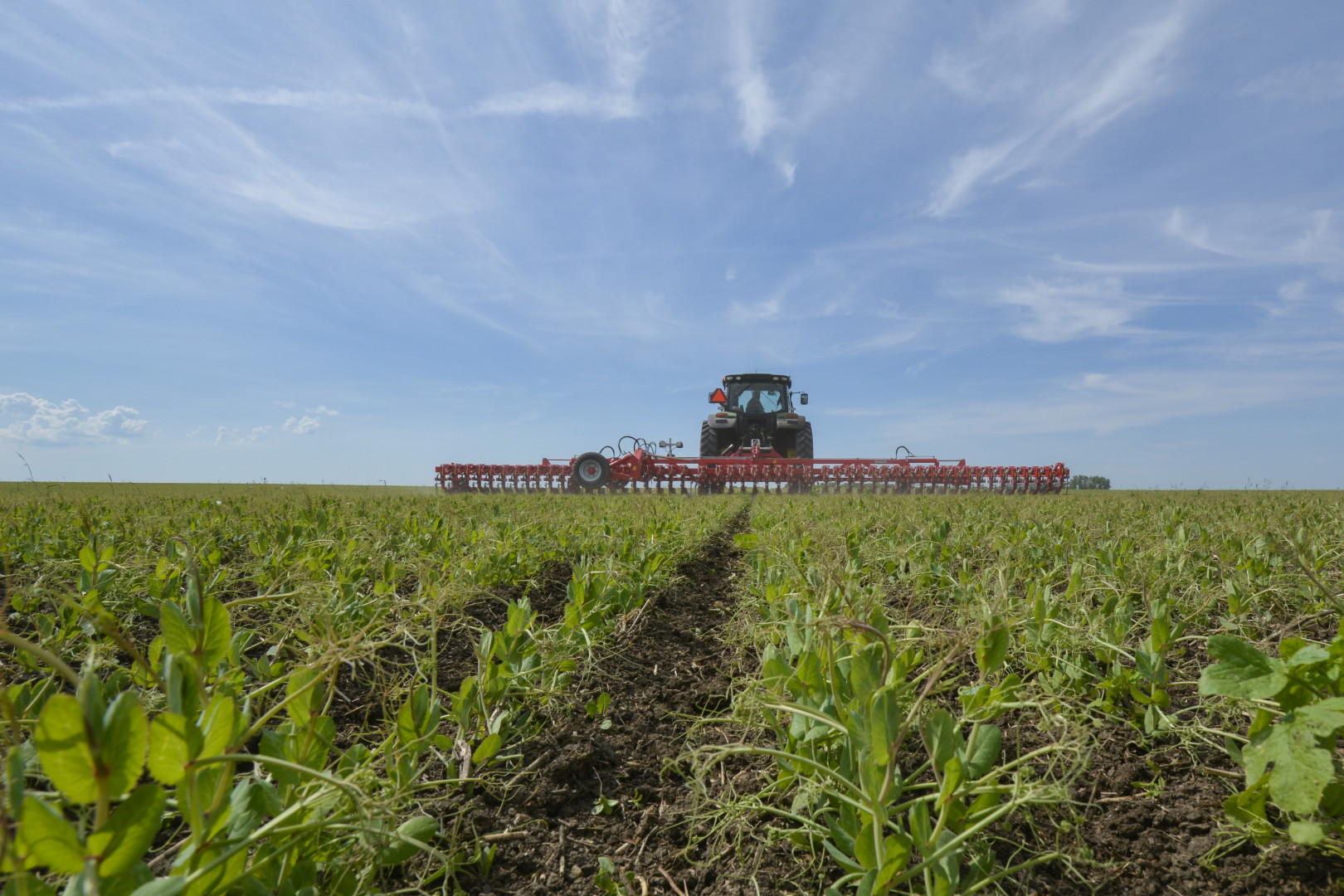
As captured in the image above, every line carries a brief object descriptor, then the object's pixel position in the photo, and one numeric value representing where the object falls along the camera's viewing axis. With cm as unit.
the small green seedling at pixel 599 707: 214
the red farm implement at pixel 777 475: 1455
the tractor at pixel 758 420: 1683
